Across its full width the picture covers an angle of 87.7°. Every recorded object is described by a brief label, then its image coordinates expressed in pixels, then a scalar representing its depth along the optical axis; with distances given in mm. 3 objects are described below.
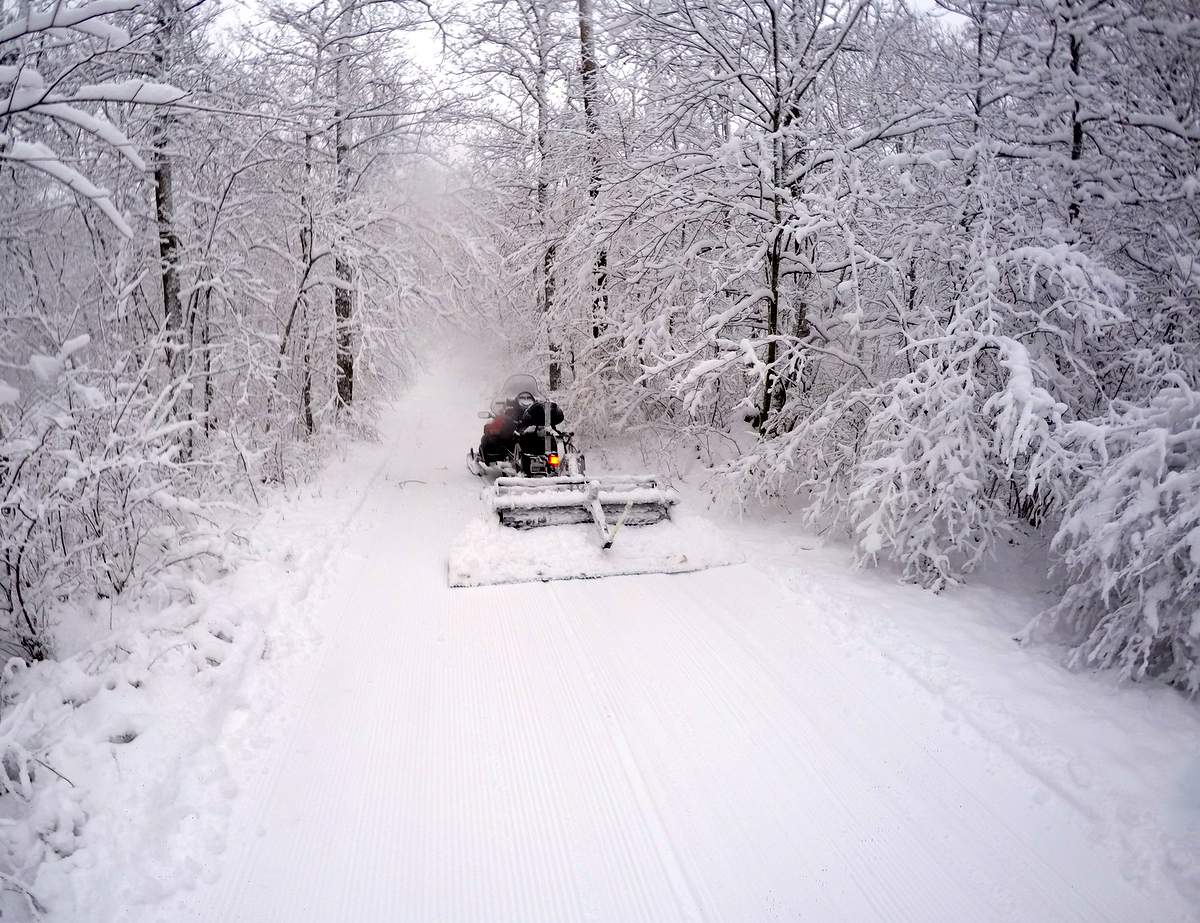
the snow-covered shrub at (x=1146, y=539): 4301
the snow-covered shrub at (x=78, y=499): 4383
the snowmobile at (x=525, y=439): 10312
